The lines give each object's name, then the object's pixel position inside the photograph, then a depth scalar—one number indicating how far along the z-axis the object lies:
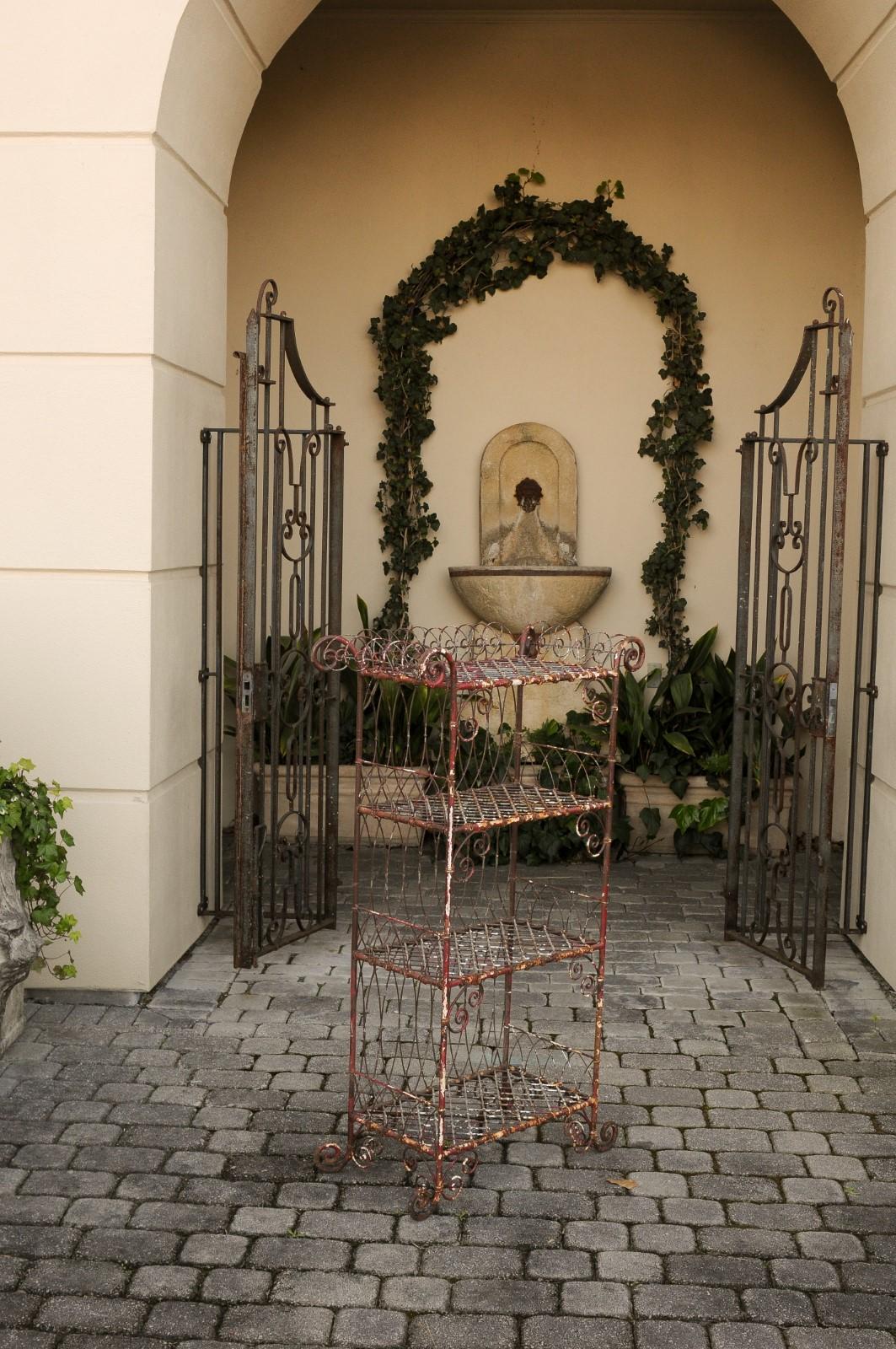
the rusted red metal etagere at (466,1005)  3.21
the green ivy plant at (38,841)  4.00
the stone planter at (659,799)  6.65
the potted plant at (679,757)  6.55
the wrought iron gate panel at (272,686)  4.71
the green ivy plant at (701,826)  6.44
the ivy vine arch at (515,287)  6.96
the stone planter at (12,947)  3.89
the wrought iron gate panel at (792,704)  4.65
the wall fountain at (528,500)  7.10
